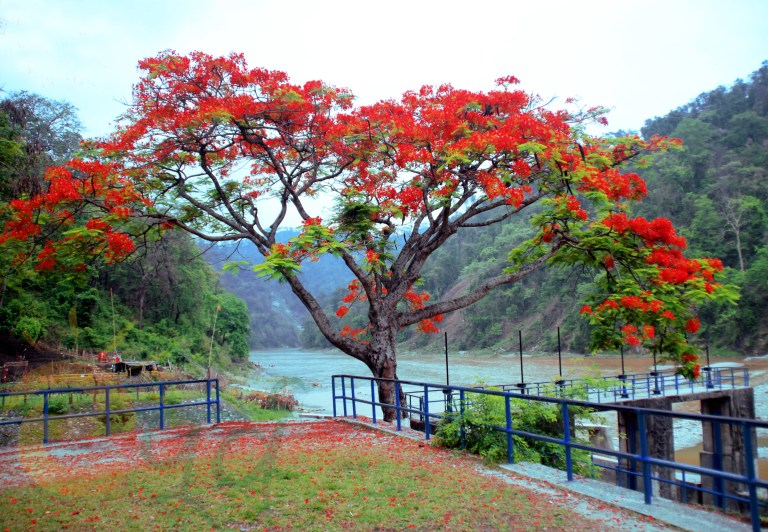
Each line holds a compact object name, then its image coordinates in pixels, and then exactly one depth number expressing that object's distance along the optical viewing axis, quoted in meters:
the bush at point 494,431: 7.77
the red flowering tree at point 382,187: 10.98
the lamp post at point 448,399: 8.67
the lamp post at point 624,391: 21.48
